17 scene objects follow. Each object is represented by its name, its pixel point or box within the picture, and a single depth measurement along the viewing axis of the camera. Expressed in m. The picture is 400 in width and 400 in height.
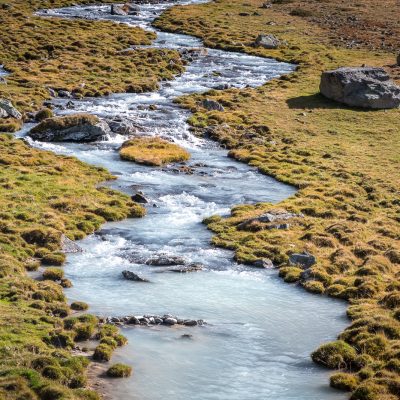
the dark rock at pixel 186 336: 40.44
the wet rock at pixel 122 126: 82.94
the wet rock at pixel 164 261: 51.19
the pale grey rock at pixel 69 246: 52.78
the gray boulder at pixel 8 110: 82.14
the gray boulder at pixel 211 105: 95.38
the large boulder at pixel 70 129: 79.75
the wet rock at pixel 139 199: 64.12
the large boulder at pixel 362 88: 98.81
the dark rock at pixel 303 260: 52.84
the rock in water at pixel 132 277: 48.00
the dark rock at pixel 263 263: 52.88
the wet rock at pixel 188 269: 50.21
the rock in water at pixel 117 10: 152.25
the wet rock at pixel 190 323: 42.19
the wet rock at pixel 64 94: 95.19
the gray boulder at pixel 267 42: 132.94
